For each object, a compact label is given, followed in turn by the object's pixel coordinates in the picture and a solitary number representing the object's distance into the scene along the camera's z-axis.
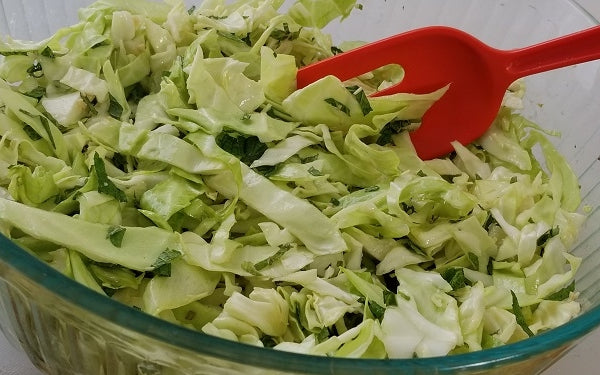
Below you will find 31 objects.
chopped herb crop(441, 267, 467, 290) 0.23
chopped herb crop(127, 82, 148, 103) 0.28
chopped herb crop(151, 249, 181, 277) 0.21
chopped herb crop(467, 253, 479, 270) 0.24
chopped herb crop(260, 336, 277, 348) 0.20
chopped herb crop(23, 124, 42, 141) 0.24
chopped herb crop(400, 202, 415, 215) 0.24
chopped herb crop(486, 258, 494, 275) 0.25
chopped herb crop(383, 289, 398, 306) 0.21
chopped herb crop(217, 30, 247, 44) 0.28
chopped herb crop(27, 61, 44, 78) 0.27
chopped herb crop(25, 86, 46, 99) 0.26
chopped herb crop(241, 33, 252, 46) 0.29
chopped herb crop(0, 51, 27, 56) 0.26
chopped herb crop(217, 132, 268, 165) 0.24
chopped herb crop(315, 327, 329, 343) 0.20
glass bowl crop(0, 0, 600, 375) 0.15
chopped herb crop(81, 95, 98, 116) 0.26
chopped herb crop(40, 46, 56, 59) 0.26
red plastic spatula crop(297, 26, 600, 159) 0.26
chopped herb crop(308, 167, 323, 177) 0.24
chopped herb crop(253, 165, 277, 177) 0.24
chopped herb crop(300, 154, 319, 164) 0.25
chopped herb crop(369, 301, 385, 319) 0.21
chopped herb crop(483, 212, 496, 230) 0.26
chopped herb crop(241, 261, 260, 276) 0.21
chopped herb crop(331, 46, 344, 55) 0.31
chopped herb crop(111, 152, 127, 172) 0.25
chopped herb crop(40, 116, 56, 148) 0.24
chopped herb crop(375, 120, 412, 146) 0.27
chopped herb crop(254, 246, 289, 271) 0.22
